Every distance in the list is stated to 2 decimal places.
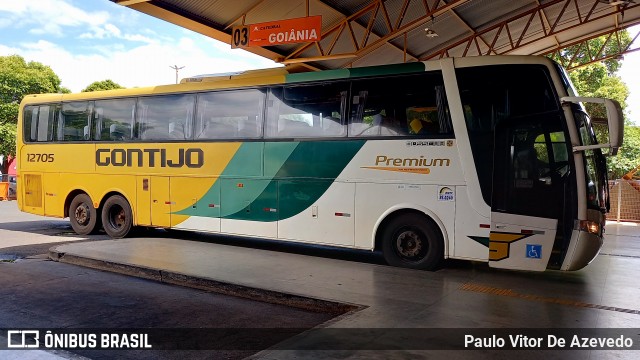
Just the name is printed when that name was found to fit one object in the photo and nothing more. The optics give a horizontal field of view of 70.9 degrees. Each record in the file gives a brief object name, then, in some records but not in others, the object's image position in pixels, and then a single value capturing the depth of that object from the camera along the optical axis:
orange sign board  10.60
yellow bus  6.42
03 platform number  12.02
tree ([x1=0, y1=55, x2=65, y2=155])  27.25
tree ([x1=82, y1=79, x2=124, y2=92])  35.03
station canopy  12.23
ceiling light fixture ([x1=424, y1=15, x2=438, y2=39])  15.18
